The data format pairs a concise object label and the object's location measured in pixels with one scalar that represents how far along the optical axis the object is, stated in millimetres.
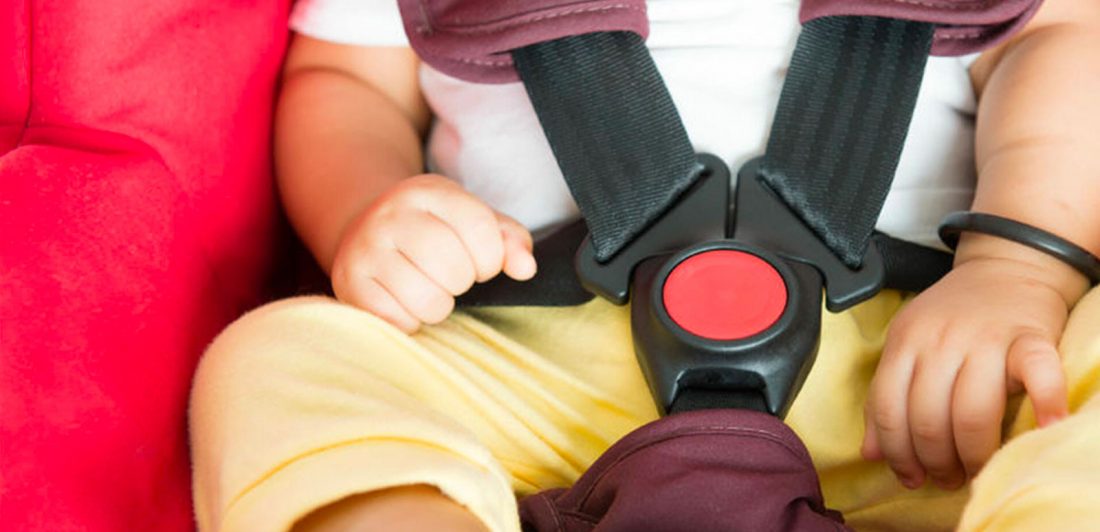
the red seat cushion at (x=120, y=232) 673
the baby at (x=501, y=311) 632
